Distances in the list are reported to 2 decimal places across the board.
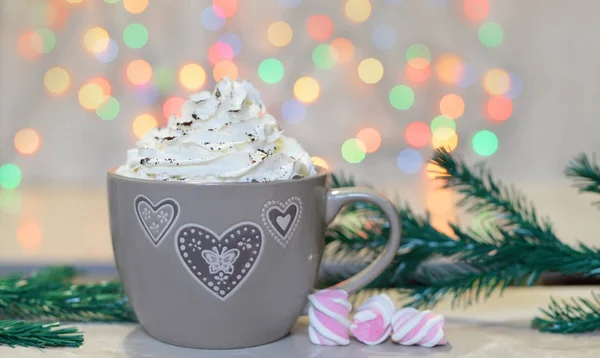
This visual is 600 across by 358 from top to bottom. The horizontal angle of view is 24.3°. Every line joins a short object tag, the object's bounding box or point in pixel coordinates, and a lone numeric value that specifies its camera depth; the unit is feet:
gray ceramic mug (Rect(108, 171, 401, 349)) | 2.12
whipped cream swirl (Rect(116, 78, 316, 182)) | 2.15
